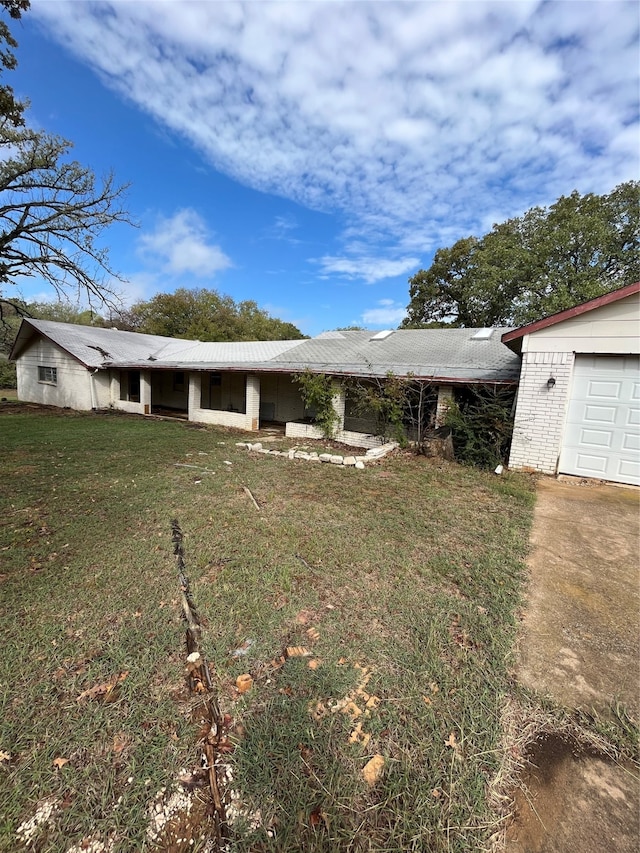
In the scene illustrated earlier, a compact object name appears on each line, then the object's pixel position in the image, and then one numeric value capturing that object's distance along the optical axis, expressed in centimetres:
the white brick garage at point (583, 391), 626
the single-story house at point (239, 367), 994
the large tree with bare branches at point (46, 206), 1227
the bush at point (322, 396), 1038
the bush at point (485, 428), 757
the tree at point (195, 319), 3344
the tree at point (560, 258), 1591
